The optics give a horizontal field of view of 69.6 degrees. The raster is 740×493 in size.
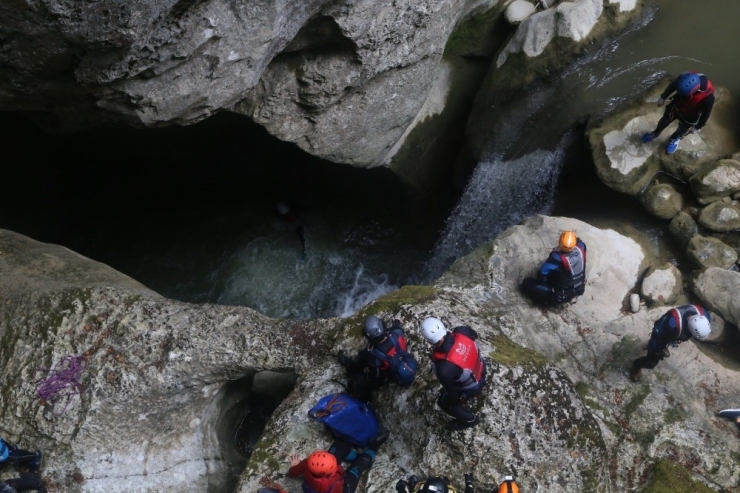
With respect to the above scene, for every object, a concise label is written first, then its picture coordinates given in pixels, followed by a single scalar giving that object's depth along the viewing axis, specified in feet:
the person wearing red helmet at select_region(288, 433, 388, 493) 19.30
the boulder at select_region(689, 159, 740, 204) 30.09
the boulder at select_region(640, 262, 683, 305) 29.45
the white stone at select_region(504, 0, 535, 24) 38.32
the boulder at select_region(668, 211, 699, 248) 30.68
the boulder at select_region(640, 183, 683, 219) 31.30
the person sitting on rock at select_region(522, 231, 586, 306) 26.04
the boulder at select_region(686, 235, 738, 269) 29.74
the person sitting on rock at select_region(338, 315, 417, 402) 21.97
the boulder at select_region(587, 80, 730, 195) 31.50
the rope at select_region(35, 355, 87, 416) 23.70
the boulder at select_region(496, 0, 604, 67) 35.68
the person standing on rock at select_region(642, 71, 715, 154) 27.71
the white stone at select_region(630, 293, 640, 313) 29.35
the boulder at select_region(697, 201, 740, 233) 29.99
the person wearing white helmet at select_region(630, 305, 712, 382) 23.83
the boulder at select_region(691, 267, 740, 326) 28.12
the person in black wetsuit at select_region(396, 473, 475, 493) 18.07
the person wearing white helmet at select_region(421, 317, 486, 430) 19.26
